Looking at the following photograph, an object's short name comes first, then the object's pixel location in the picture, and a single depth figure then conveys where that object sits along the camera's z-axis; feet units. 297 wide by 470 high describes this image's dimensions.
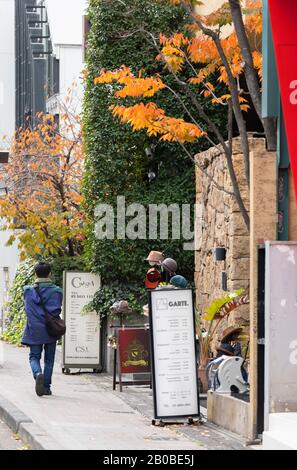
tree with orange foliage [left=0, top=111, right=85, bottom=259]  84.43
